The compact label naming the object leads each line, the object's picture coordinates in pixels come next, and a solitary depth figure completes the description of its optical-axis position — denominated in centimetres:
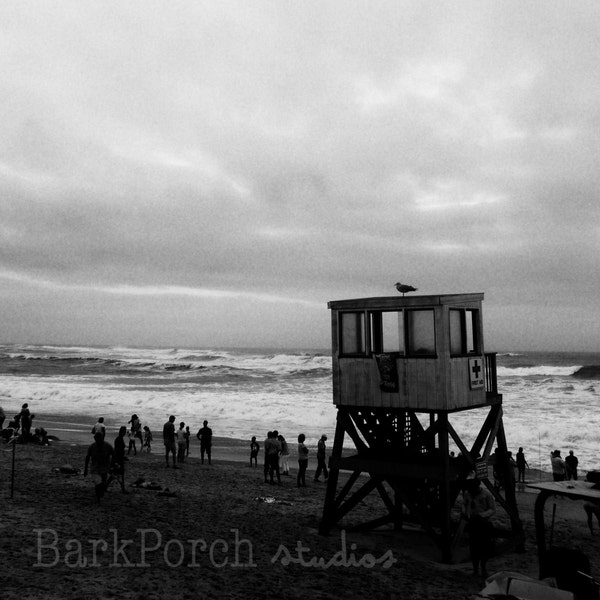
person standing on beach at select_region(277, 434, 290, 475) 2012
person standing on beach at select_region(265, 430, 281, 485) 1897
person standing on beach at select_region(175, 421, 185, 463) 2230
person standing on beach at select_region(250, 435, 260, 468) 2261
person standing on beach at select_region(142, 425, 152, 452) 2536
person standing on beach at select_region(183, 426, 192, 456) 2280
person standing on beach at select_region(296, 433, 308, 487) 1880
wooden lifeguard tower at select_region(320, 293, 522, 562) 1169
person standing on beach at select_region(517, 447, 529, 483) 2066
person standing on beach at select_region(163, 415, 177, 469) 2109
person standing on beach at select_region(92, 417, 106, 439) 1999
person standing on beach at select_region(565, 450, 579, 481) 1950
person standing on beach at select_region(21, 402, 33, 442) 2546
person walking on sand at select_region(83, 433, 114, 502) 1341
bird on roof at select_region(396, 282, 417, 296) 1189
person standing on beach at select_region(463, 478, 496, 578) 1013
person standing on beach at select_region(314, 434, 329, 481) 2000
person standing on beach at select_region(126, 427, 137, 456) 2414
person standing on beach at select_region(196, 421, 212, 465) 2247
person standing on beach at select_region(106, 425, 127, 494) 1474
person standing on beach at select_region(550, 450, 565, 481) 1920
